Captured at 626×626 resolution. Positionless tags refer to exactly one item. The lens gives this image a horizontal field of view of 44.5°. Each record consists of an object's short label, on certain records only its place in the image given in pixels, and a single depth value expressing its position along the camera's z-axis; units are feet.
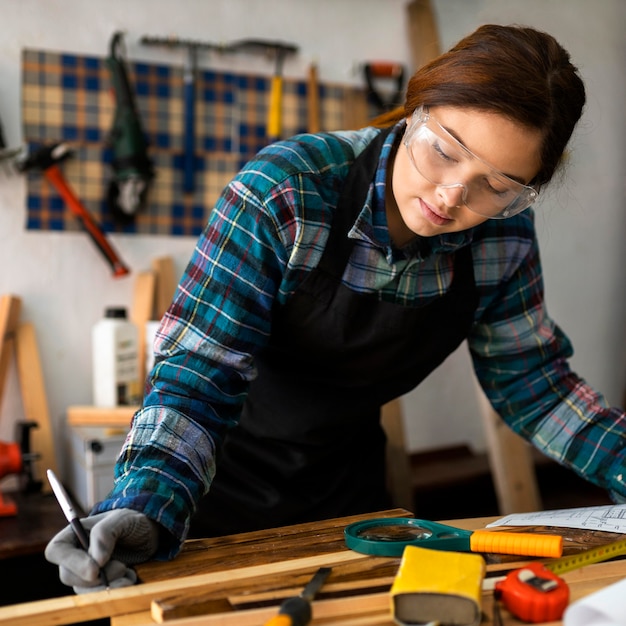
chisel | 2.77
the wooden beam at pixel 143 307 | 8.61
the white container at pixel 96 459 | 7.57
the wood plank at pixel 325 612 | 2.87
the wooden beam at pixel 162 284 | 8.90
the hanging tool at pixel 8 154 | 8.12
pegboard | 8.55
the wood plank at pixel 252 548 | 3.46
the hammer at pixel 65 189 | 8.20
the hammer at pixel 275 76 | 9.39
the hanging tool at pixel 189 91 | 9.01
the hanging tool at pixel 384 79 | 10.02
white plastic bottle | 8.28
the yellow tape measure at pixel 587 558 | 3.44
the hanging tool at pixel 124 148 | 8.52
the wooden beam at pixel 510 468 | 9.39
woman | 3.80
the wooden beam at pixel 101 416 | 7.85
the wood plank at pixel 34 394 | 8.20
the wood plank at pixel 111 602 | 2.99
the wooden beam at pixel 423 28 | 10.06
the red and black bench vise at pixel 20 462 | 7.13
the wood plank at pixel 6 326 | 8.04
